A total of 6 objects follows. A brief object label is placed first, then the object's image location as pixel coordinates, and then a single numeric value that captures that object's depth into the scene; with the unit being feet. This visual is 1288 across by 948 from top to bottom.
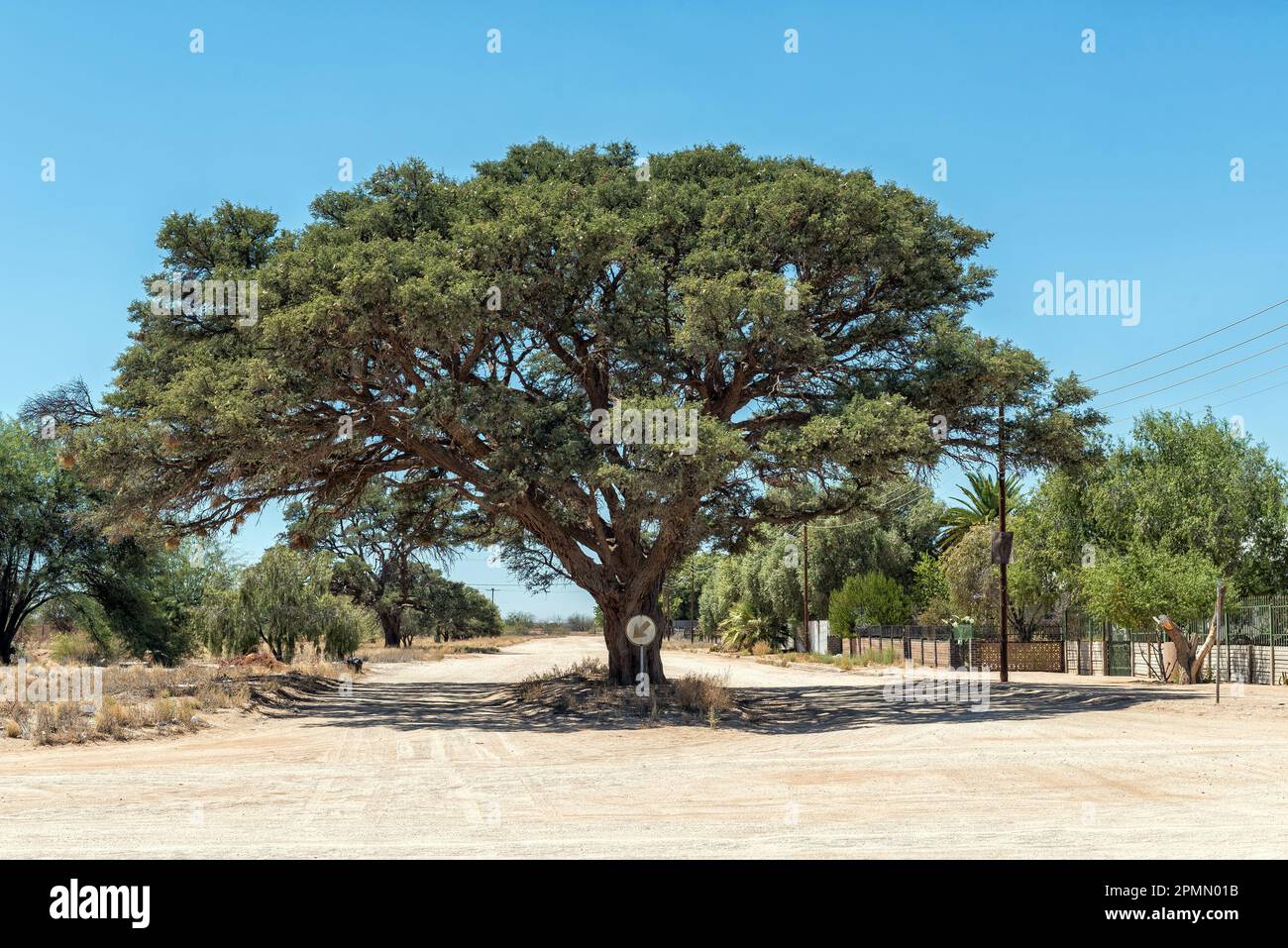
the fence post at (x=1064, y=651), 146.51
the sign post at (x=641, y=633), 87.26
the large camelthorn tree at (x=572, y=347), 69.31
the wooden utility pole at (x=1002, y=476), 84.55
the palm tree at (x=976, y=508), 208.33
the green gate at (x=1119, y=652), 128.47
